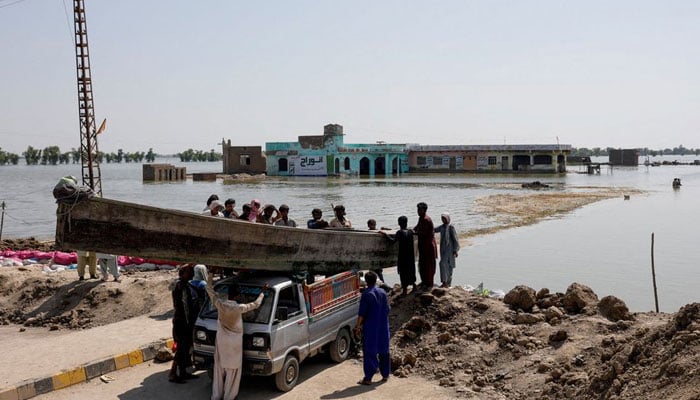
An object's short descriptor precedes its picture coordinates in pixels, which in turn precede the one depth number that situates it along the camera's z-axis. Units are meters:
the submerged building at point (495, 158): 76.94
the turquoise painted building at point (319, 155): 73.56
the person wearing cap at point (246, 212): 9.84
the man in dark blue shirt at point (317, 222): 9.99
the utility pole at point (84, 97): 35.84
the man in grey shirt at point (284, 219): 9.93
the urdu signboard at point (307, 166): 73.94
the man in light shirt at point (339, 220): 10.28
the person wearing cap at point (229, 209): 10.45
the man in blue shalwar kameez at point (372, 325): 7.35
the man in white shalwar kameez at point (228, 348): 6.52
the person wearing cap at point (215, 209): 10.47
